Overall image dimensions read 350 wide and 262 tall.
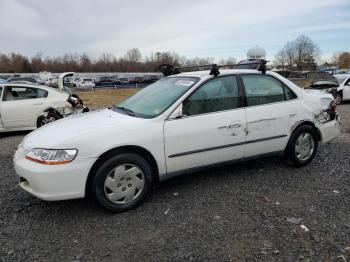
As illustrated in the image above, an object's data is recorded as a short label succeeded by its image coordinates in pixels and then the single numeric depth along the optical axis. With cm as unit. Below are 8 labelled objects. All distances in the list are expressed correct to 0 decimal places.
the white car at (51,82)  4172
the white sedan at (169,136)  346
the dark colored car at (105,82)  4953
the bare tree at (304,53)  8338
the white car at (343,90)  1458
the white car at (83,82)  4465
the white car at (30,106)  818
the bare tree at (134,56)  13295
